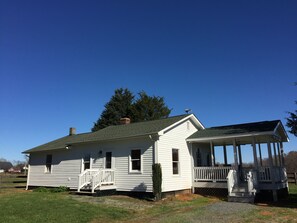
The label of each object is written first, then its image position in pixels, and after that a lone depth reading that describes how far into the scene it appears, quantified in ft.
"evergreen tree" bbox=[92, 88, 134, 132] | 141.38
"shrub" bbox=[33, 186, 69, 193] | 61.36
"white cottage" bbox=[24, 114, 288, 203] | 48.34
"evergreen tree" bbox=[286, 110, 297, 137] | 45.24
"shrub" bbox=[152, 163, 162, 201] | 46.55
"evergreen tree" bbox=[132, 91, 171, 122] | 139.64
